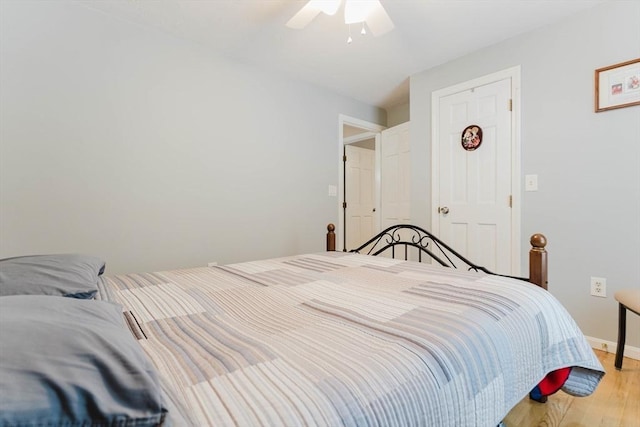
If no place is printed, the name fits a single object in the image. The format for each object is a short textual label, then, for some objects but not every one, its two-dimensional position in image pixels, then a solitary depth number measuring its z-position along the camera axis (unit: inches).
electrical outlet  81.7
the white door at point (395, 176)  141.6
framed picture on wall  77.2
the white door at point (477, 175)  100.5
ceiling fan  67.7
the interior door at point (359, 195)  178.9
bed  15.9
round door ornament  106.4
